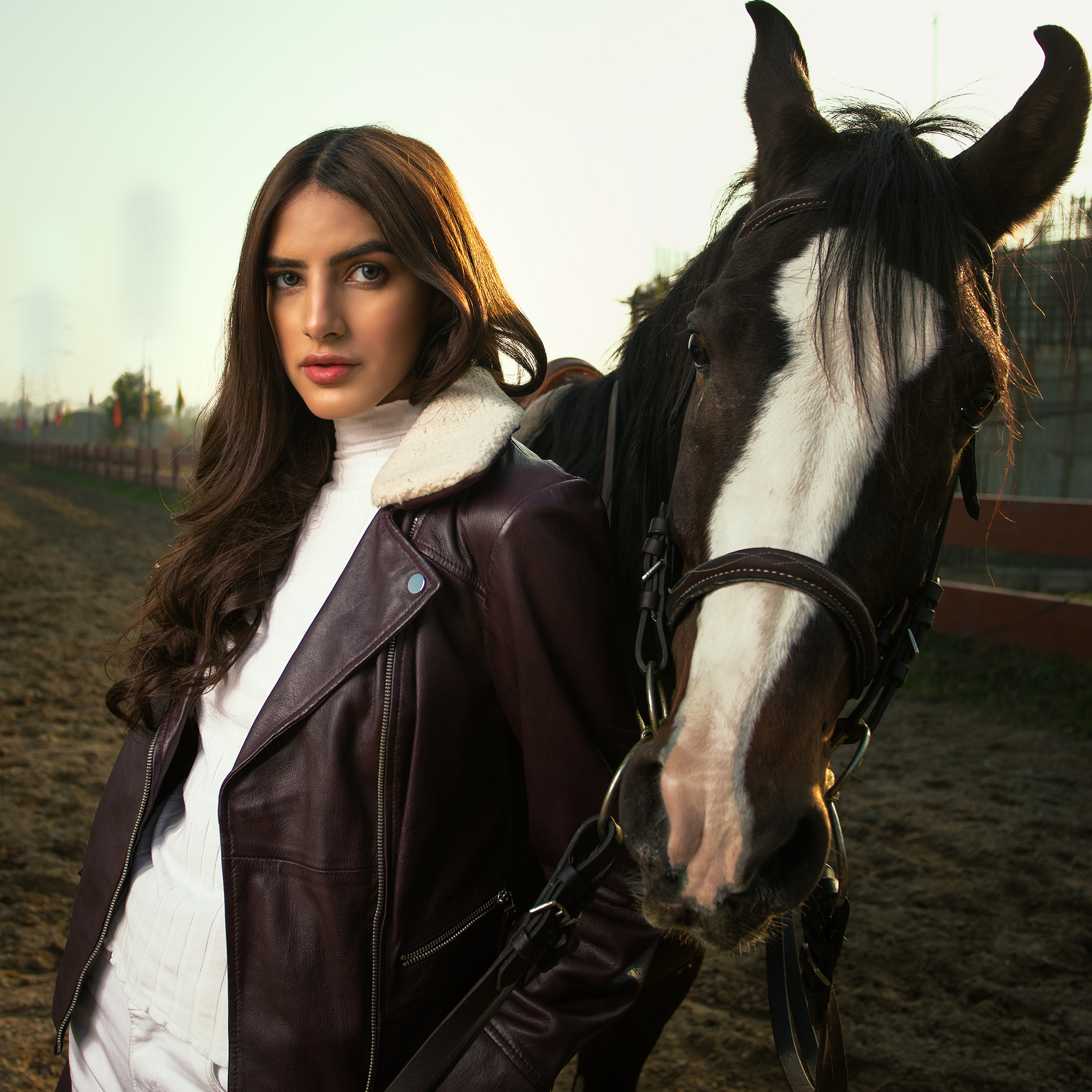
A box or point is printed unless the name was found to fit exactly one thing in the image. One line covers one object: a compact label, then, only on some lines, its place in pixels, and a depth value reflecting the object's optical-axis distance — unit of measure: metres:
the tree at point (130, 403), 44.56
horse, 0.89
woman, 0.99
